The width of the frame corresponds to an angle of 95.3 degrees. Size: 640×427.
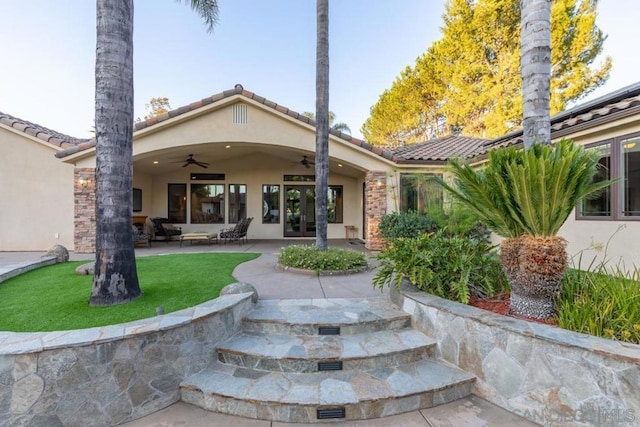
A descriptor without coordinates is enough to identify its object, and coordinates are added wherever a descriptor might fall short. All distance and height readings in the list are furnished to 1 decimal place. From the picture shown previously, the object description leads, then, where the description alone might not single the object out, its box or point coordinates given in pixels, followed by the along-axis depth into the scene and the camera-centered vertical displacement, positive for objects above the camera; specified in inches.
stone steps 107.6 -67.0
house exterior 229.9 +60.0
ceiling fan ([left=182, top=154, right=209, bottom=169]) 454.3 +83.0
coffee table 442.0 -33.1
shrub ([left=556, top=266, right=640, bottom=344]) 103.4 -36.4
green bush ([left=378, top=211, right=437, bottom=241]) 360.2 -13.5
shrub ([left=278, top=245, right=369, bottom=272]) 254.5 -40.6
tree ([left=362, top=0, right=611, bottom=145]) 547.8 +323.2
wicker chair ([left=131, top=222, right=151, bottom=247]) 418.2 -33.6
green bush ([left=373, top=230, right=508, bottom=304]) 155.6 -29.9
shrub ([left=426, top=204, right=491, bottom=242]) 302.0 -7.4
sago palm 120.0 +4.3
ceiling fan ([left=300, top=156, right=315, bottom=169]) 475.6 +88.3
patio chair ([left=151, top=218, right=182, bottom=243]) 507.2 -27.4
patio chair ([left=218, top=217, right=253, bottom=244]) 454.0 -27.7
